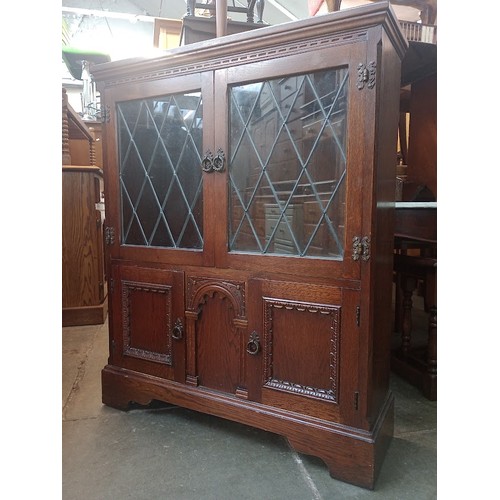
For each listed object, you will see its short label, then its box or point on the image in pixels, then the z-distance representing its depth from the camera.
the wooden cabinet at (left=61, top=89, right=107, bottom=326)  2.49
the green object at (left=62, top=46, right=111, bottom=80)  4.15
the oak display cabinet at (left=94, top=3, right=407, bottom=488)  1.12
